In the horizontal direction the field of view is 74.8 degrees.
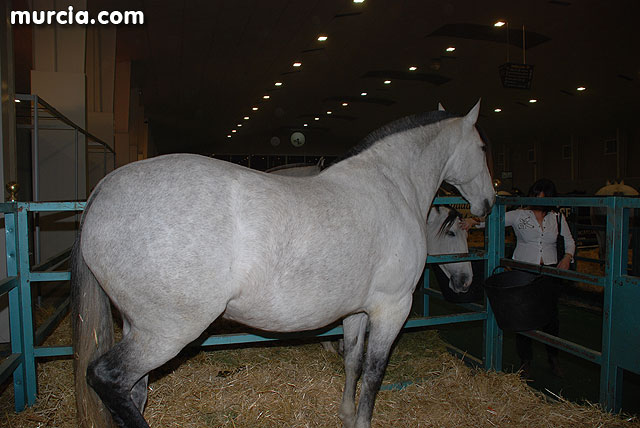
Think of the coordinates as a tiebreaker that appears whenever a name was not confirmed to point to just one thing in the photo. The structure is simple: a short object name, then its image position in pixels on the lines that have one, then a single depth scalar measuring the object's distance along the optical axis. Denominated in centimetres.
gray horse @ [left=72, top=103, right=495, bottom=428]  175
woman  406
